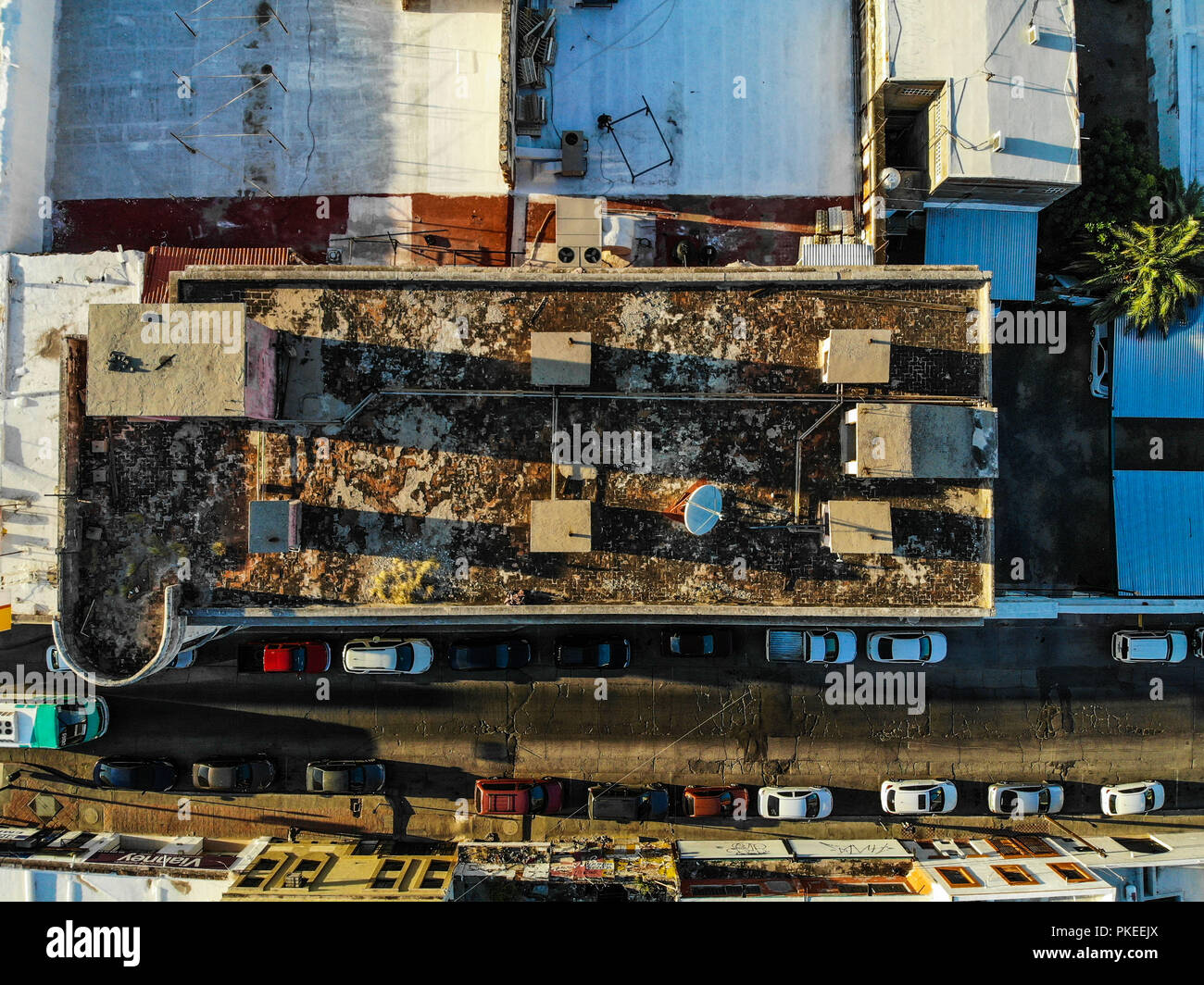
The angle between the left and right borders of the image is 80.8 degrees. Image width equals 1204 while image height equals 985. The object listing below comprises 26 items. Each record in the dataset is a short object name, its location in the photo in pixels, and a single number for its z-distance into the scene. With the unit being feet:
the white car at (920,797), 111.04
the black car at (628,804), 111.04
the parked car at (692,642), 112.47
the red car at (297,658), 110.42
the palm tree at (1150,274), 98.02
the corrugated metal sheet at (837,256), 98.17
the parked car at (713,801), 111.04
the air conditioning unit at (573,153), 98.94
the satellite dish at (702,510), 73.36
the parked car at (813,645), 111.04
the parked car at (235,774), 110.11
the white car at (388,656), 109.70
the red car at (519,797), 109.91
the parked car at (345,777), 110.42
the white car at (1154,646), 110.73
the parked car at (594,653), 111.75
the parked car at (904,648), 110.93
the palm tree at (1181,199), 100.01
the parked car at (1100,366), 108.27
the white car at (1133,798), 111.34
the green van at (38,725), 106.42
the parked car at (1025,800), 111.86
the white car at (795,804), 111.34
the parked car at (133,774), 110.42
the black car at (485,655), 111.24
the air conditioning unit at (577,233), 92.73
